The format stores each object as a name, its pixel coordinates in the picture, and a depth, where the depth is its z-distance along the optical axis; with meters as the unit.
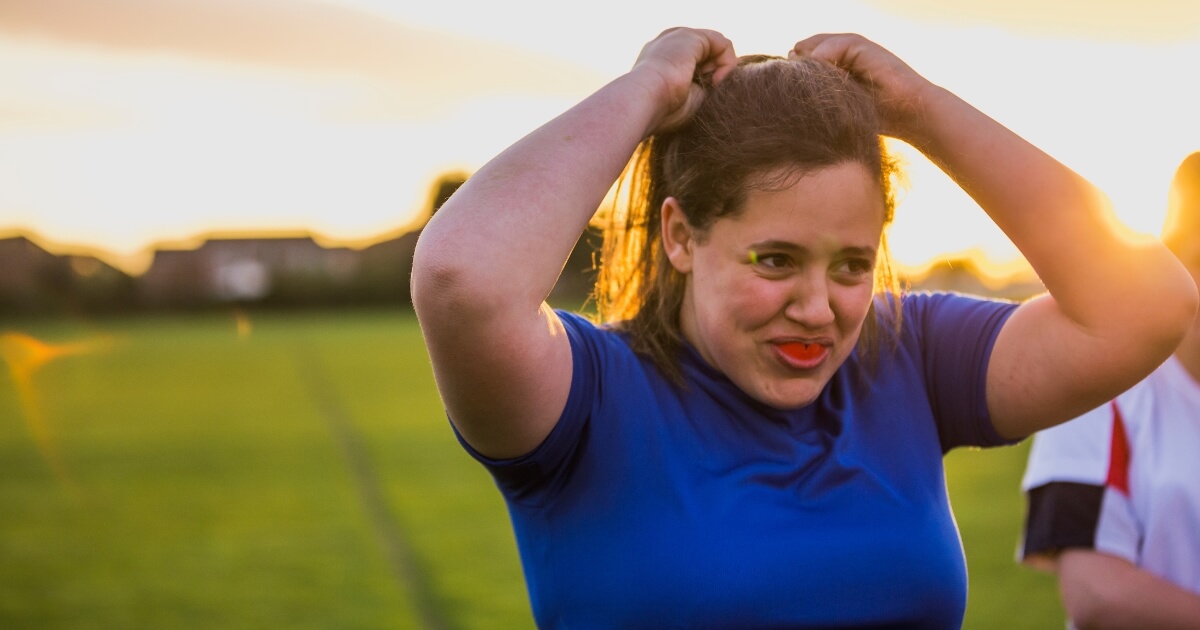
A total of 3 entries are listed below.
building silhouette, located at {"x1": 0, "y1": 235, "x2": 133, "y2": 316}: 49.46
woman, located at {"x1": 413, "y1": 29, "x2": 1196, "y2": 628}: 1.66
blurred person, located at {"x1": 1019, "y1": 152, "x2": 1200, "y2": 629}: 2.32
